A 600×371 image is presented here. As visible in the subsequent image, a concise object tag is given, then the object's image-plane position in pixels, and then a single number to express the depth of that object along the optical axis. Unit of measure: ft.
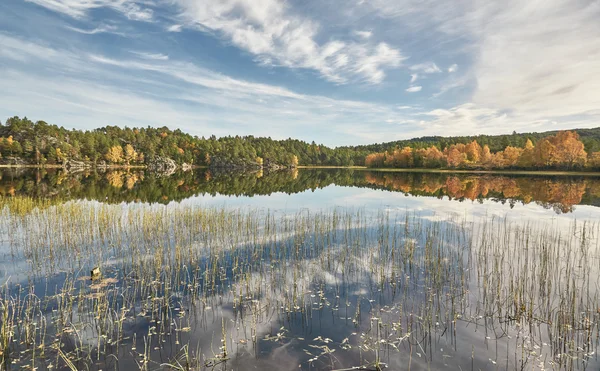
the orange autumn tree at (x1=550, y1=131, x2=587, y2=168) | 294.74
